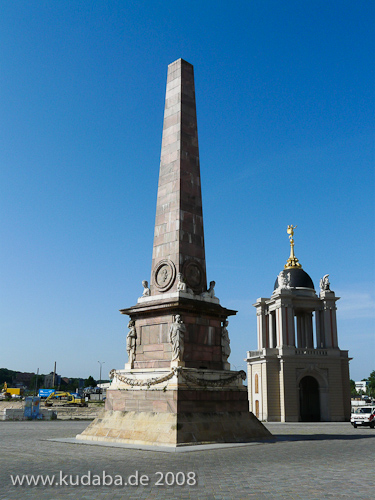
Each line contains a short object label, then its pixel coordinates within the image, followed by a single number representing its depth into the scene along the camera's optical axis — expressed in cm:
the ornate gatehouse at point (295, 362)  4716
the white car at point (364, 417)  3347
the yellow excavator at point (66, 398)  6696
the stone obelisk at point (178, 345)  1748
